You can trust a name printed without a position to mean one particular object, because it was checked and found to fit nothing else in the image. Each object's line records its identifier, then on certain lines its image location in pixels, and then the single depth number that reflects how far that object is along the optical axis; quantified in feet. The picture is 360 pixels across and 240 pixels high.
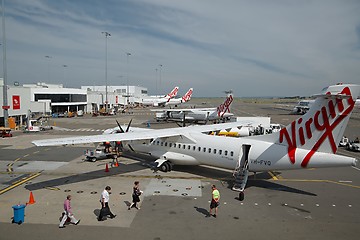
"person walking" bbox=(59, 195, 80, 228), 40.28
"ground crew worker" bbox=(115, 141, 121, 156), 86.14
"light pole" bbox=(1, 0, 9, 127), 128.01
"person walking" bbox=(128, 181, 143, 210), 45.98
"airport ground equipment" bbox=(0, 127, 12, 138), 126.33
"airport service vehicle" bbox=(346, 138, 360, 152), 98.78
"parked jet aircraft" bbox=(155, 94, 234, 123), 172.45
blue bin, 40.63
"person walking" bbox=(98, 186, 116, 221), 42.27
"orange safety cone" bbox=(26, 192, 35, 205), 49.01
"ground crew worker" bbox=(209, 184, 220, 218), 42.80
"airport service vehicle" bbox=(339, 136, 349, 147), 108.25
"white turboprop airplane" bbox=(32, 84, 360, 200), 46.72
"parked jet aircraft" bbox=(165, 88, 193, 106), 360.07
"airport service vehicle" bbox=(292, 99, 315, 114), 264.54
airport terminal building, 151.53
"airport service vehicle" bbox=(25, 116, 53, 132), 143.54
